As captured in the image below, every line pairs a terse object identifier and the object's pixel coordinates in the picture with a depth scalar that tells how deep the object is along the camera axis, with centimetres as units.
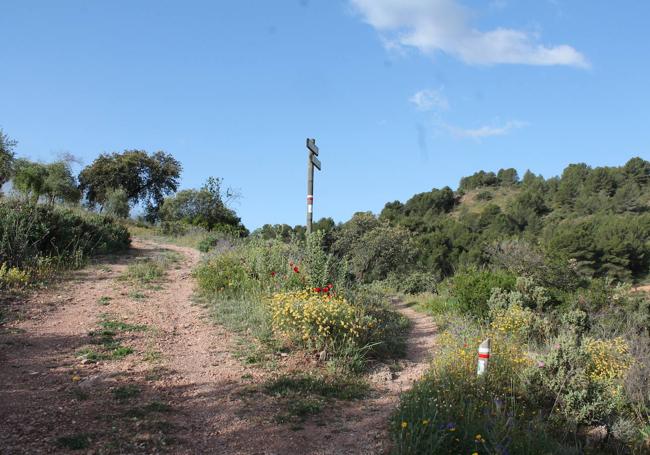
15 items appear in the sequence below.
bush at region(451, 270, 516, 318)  986
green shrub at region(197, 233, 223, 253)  1577
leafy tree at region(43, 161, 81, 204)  2427
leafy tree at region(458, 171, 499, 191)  5934
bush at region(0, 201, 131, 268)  970
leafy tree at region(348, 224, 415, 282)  1742
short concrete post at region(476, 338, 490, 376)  496
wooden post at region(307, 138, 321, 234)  1009
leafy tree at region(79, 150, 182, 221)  3419
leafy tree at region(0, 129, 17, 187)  2332
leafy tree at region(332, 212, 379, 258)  1833
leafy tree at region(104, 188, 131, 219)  2783
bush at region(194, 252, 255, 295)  941
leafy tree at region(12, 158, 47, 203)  1894
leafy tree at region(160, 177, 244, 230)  2866
